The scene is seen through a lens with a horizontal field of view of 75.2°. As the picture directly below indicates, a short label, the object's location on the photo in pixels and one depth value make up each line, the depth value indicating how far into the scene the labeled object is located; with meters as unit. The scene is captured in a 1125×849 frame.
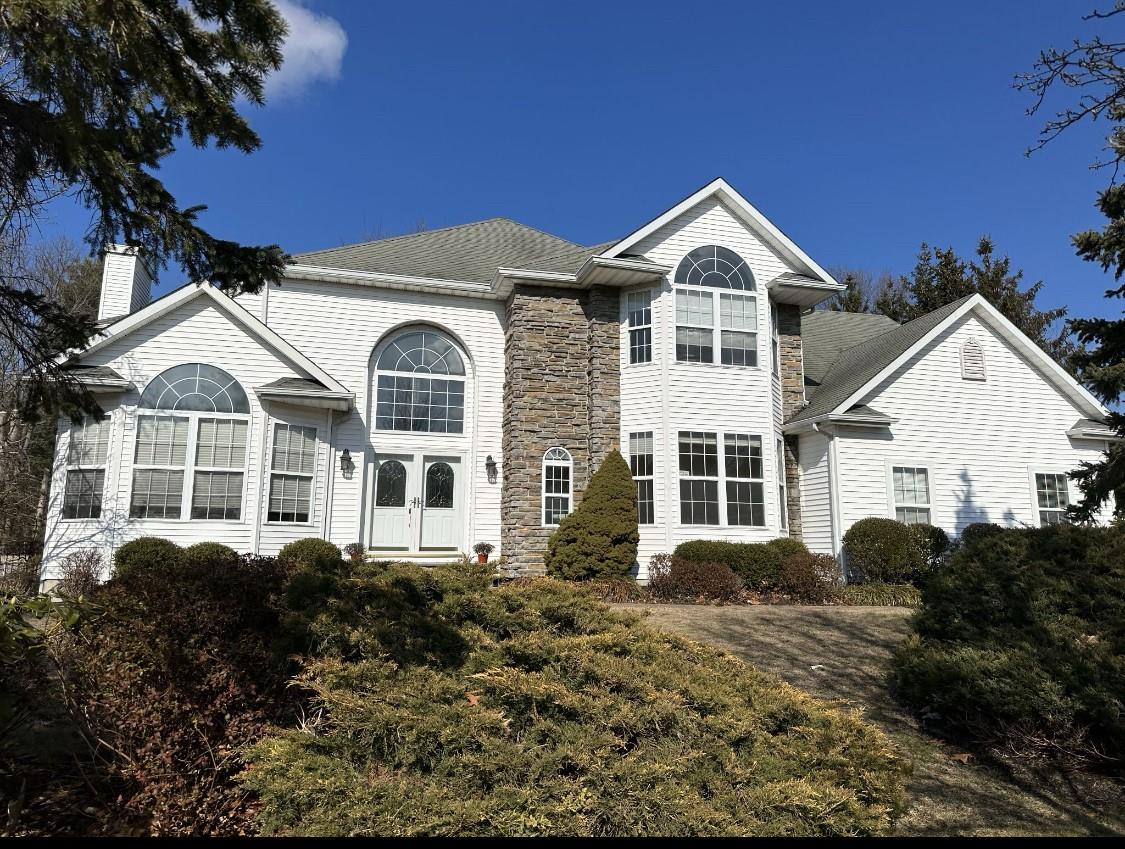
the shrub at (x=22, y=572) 12.02
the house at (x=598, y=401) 14.03
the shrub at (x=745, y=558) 13.81
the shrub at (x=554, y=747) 3.38
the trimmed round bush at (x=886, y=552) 14.09
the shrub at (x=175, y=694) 4.00
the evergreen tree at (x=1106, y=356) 9.57
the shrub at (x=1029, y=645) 5.21
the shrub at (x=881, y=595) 12.77
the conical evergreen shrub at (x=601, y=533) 13.75
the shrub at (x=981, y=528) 14.46
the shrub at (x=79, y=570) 11.68
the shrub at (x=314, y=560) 5.82
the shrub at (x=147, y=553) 11.87
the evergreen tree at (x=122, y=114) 3.98
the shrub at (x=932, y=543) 14.39
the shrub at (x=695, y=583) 12.59
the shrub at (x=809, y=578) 13.01
